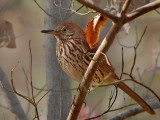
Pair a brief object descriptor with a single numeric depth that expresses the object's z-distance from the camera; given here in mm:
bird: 6498
